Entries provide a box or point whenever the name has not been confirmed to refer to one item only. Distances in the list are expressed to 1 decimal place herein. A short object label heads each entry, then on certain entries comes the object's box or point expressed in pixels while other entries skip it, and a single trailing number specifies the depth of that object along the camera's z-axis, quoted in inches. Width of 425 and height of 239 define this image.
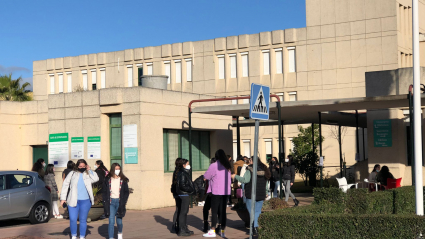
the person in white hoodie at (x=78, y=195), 435.5
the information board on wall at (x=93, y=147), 766.5
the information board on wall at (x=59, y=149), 803.4
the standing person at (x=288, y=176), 748.0
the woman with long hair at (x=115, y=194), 446.6
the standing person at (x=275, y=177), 783.5
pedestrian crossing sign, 358.0
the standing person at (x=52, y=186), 681.6
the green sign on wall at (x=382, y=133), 858.1
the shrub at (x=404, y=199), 524.7
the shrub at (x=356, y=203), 467.5
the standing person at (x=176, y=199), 488.9
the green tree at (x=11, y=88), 1507.1
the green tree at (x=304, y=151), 1234.6
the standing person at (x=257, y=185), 461.1
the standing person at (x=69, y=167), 613.3
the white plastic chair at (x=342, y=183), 762.8
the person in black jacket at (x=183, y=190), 480.3
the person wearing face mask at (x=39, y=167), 703.1
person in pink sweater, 471.5
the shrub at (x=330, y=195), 449.1
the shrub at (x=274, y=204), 538.0
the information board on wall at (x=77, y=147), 783.7
